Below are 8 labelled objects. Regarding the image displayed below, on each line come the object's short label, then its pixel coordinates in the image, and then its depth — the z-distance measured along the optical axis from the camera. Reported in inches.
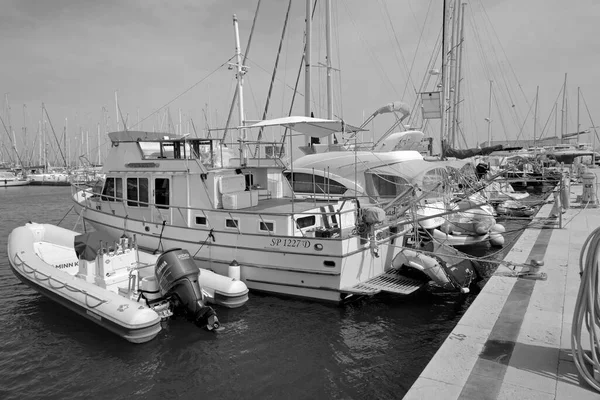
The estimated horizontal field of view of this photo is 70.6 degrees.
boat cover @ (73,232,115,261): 383.9
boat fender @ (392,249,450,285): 413.4
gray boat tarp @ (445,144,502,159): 957.8
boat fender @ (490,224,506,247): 679.7
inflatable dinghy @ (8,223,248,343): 327.0
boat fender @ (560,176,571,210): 594.9
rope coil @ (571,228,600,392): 173.9
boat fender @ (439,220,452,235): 661.9
